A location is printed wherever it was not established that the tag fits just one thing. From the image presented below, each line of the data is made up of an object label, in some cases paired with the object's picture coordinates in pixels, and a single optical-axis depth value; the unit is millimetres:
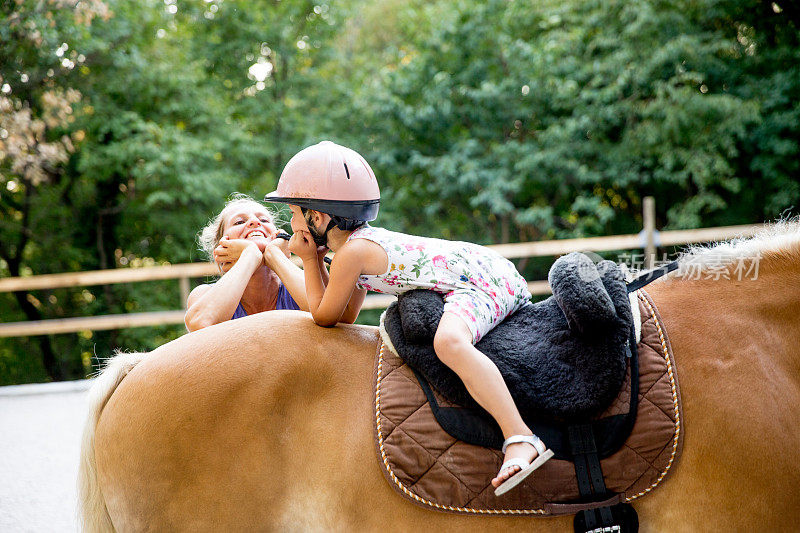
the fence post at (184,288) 7098
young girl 1623
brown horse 1447
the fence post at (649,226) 7039
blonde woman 1948
